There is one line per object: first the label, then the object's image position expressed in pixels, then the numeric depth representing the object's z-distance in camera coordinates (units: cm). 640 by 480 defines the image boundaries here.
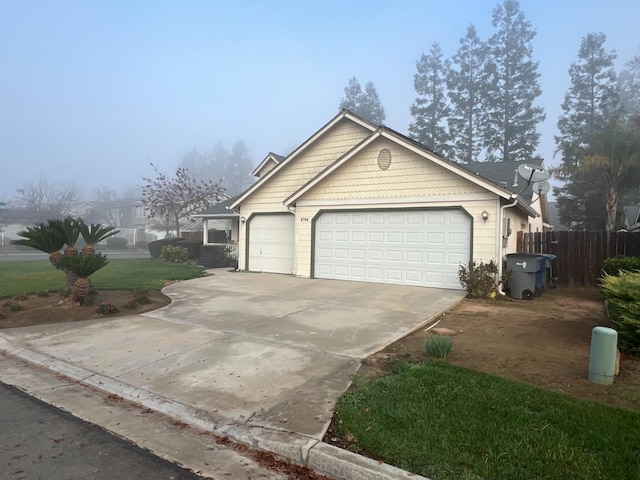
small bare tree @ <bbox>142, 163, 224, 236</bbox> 3077
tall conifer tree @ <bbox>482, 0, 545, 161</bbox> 3711
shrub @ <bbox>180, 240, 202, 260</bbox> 2459
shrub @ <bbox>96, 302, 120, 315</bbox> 859
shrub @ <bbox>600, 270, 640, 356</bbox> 559
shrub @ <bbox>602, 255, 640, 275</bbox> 1061
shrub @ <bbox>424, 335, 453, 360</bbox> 555
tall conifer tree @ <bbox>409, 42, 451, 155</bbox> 4097
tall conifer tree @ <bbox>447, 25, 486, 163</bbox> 3934
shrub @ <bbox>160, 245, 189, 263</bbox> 2217
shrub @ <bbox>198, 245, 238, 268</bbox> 1986
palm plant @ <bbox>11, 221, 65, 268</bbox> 963
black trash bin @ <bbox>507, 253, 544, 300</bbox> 1070
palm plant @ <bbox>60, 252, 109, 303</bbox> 912
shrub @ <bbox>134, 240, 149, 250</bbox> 4594
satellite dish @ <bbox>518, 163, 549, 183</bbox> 1205
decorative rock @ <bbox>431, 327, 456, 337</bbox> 707
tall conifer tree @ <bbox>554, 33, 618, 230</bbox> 3183
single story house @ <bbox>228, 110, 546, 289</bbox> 1160
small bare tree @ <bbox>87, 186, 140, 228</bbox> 6619
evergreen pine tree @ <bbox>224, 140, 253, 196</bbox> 9056
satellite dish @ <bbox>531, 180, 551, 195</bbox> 1276
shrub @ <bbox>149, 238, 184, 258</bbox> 2522
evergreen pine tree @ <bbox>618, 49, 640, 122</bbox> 3988
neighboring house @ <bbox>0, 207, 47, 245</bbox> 4800
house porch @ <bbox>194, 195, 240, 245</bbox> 2217
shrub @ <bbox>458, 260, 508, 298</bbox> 1072
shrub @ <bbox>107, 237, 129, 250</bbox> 4444
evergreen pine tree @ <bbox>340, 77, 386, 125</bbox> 4828
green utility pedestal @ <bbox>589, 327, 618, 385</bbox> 465
